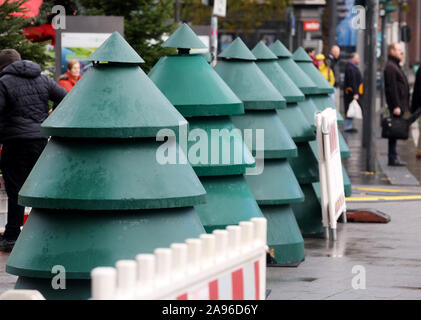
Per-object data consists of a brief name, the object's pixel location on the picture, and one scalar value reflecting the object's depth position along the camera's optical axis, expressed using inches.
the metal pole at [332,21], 1250.6
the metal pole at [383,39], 1491.8
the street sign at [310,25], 2102.6
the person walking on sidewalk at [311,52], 1066.7
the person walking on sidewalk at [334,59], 1118.7
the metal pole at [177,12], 1212.2
